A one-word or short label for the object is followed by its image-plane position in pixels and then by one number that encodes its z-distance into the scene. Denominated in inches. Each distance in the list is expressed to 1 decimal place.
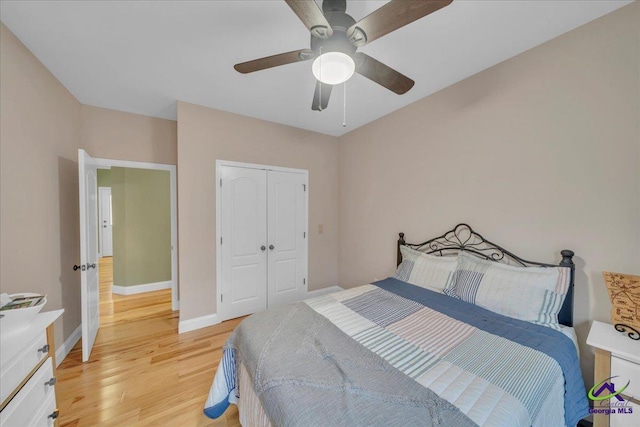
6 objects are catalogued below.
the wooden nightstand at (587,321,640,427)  47.7
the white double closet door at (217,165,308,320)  122.9
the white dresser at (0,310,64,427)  39.0
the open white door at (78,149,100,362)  88.3
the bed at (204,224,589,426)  37.8
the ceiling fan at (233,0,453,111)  40.8
